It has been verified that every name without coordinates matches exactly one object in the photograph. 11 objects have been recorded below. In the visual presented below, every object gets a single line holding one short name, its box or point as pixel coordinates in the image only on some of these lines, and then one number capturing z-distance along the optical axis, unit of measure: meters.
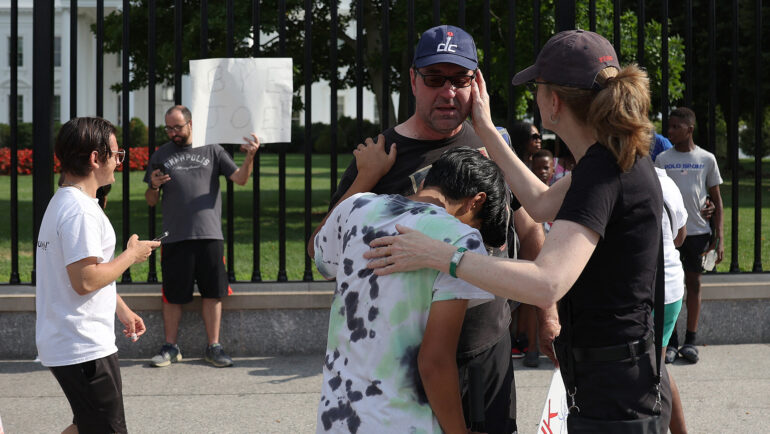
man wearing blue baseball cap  2.99
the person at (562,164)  6.68
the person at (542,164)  6.62
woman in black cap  2.33
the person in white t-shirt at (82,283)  3.45
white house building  47.97
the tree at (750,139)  43.91
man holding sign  6.38
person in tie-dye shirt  2.37
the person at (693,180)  6.83
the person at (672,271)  4.14
